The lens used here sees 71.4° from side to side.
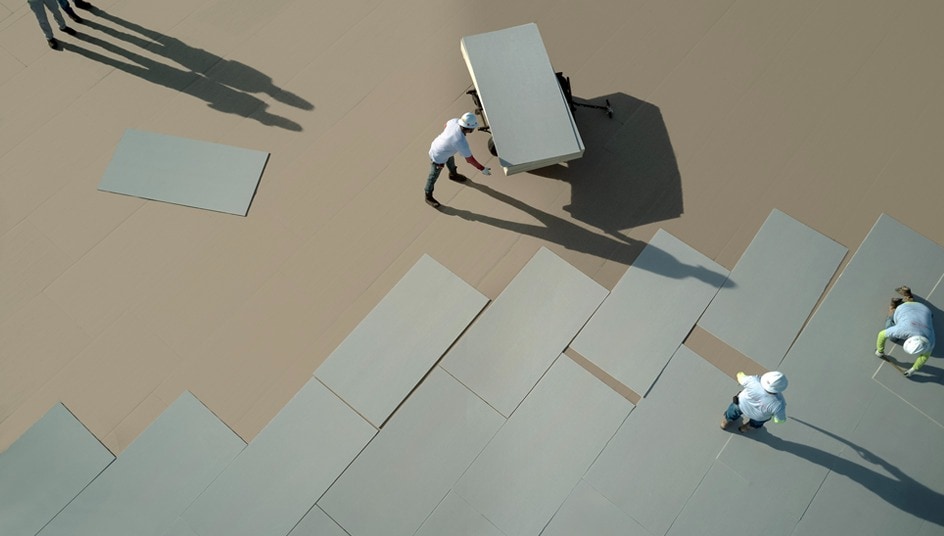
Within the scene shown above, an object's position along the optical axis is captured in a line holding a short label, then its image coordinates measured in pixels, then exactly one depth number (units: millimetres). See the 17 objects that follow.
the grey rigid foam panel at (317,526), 5594
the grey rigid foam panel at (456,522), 5617
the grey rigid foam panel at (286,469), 5621
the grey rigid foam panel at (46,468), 5617
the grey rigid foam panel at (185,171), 6781
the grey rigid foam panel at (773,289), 6336
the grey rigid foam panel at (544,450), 5691
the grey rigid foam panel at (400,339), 6027
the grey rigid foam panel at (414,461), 5656
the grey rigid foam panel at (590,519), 5641
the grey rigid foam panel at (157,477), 5590
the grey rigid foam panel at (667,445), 5750
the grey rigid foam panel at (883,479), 5766
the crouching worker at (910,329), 5754
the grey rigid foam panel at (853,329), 6125
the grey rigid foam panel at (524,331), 6086
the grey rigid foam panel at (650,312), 6199
